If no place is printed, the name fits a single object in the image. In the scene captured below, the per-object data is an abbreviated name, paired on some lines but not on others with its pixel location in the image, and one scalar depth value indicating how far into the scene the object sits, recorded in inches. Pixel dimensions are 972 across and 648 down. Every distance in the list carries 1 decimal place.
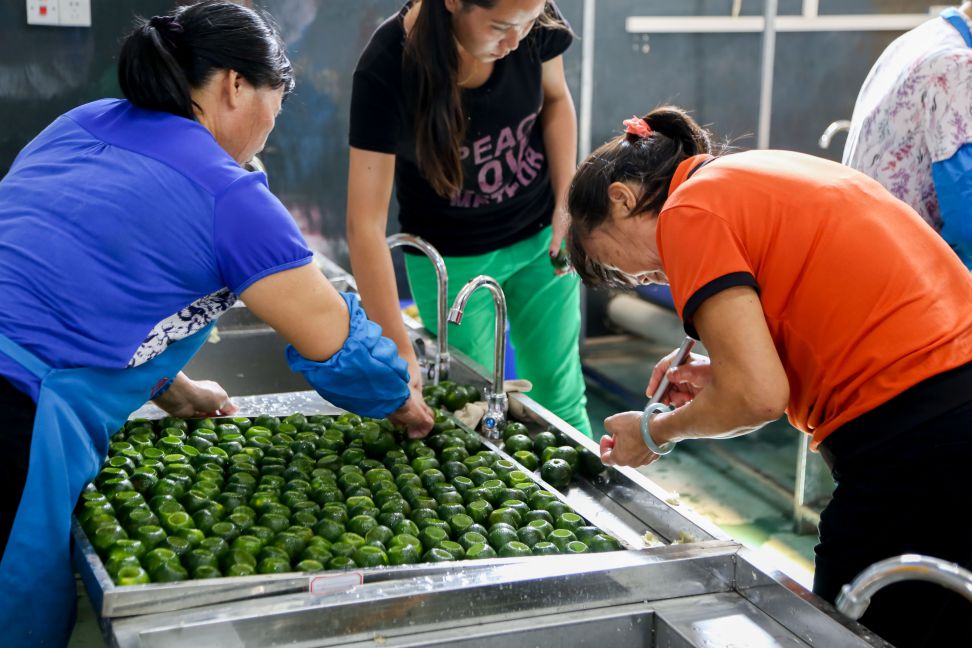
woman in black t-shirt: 108.4
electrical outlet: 177.2
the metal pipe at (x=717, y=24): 230.7
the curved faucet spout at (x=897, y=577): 52.0
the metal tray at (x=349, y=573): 62.2
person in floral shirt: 97.0
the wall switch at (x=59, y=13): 175.5
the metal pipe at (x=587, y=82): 225.8
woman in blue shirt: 71.8
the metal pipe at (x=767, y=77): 215.9
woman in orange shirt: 65.9
